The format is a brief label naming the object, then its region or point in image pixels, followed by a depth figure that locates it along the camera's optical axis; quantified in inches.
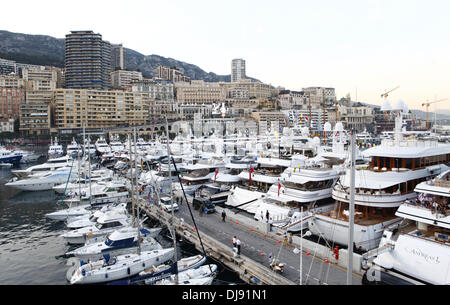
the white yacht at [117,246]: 833.5
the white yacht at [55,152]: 3241.1
